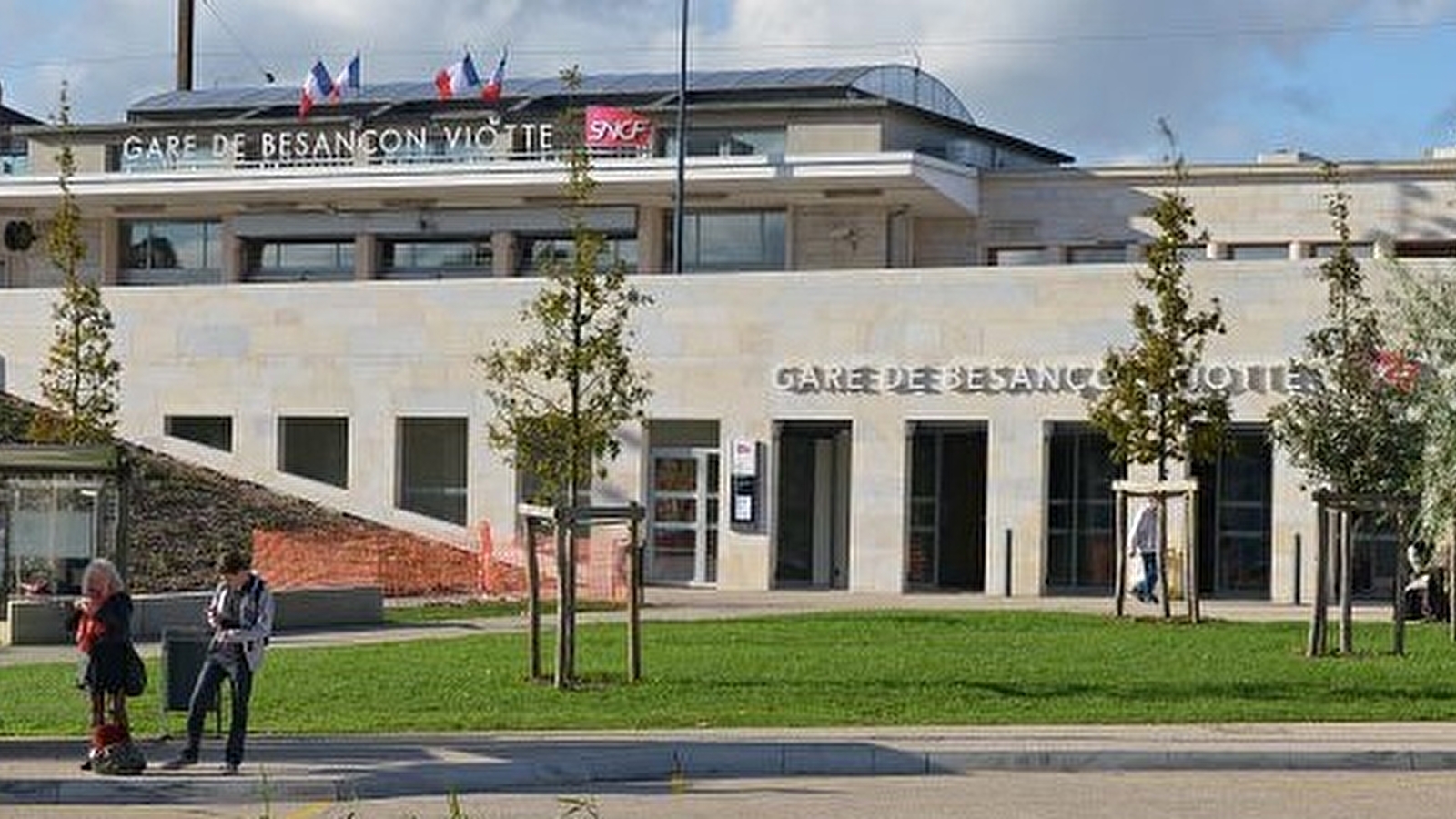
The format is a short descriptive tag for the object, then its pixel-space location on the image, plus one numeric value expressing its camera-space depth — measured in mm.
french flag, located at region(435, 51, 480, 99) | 65312
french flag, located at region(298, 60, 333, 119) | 66000
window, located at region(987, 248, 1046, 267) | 58438
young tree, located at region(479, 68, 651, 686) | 27297
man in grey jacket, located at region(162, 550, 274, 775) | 19672
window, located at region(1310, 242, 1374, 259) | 53688
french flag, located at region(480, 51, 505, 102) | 63875
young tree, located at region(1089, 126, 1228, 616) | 35875
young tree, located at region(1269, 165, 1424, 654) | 32250
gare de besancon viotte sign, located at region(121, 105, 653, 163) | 60062
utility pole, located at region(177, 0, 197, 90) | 77938
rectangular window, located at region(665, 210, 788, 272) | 58625
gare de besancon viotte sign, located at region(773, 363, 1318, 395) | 44406
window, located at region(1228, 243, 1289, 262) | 56219
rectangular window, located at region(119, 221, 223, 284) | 63938
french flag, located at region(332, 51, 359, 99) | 67375
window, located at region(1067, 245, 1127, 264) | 57562
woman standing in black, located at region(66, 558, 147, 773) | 19984
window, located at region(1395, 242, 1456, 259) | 54656
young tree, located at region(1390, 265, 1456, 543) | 28969
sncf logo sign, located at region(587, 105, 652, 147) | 59750
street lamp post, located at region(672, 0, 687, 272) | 54094
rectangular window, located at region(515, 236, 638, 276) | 59156
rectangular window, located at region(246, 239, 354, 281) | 62281
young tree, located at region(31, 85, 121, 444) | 41219
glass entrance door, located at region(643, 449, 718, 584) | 48438
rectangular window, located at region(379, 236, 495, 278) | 61062
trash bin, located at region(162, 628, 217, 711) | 21016
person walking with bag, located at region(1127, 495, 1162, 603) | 42094
